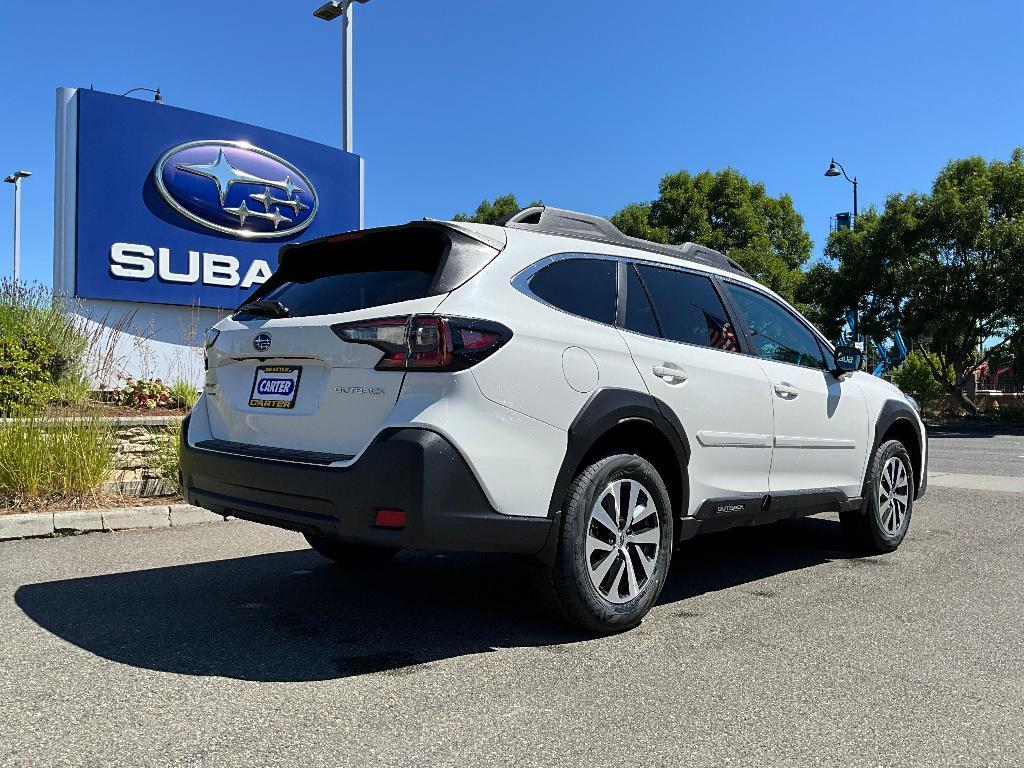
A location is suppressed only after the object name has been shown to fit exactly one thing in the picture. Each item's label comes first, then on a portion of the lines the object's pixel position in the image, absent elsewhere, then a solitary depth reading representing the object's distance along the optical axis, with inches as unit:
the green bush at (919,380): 1127.6
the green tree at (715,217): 1307.8
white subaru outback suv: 131.5
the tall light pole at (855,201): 1093.8
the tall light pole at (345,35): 541.3
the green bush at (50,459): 256.5
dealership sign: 463.2
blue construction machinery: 1105.4
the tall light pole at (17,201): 964.6
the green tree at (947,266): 961.5
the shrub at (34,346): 350.3
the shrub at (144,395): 406.0
